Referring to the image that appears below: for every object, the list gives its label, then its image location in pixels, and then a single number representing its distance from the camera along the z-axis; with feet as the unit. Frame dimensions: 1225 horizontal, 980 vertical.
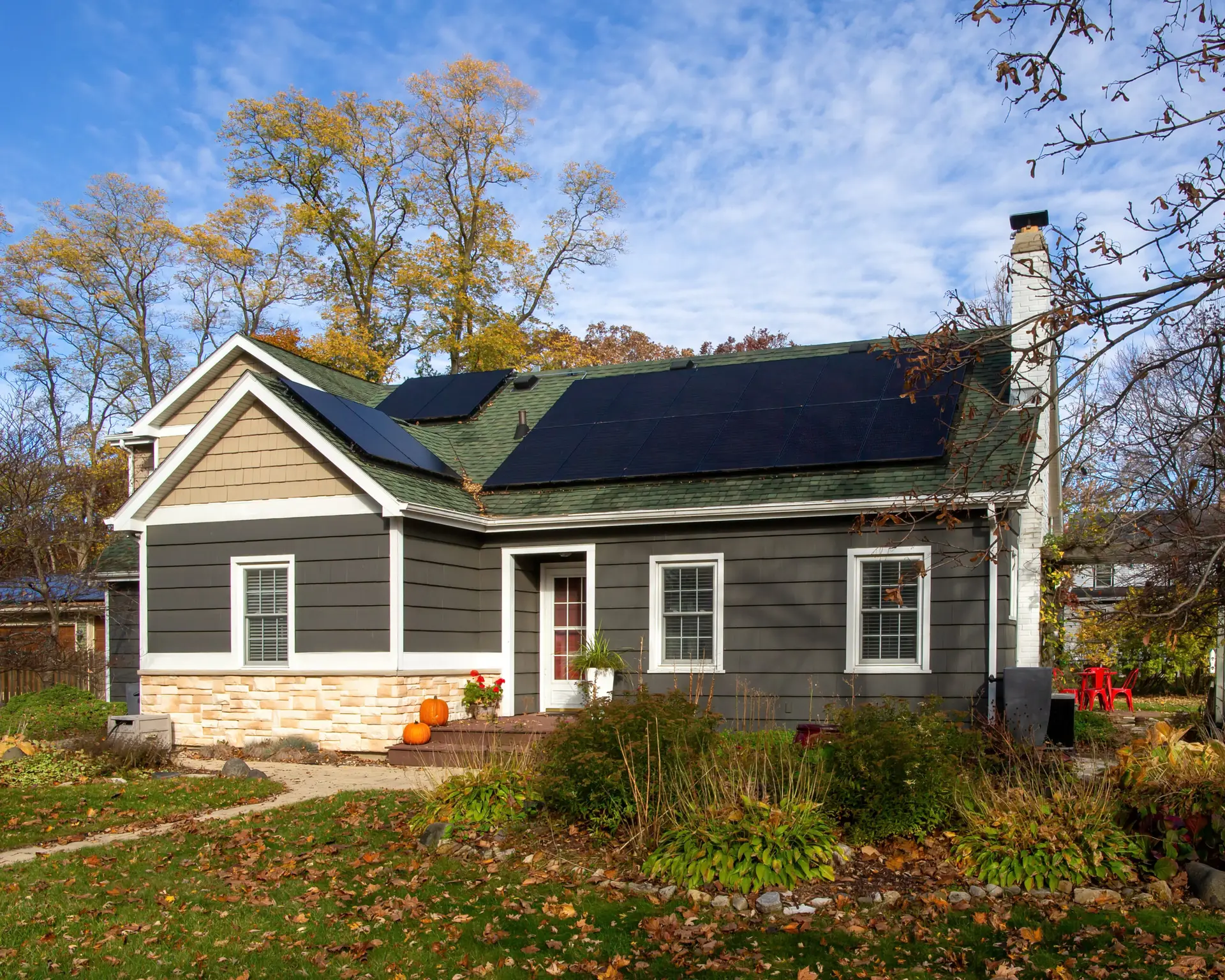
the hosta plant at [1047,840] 22.35
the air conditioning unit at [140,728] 43.65
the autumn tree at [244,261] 99.86
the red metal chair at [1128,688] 60.80
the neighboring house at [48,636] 62.80
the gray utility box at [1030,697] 36.60
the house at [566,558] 41.65
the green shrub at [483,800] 27.55
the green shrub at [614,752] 26.12
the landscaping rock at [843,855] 23.56
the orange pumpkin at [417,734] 41.98
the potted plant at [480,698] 45.29
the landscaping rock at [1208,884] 20.92
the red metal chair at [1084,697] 60.85
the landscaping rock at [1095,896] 21.42
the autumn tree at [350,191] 94.27
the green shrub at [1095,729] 40.29
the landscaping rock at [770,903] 21.58
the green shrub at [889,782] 24.61
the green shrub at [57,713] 48.24
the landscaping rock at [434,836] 26.84
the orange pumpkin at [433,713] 42.98
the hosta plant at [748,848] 22.72
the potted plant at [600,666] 43.88
